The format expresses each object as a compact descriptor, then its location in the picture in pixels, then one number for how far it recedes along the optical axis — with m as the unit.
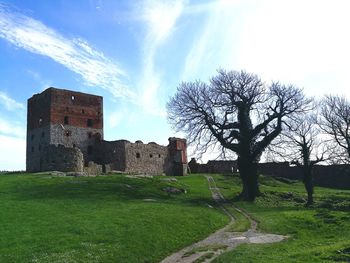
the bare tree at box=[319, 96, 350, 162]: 58.69
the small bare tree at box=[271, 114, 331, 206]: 46.66
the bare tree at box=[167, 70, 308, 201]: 48.34
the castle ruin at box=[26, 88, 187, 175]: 65.06
